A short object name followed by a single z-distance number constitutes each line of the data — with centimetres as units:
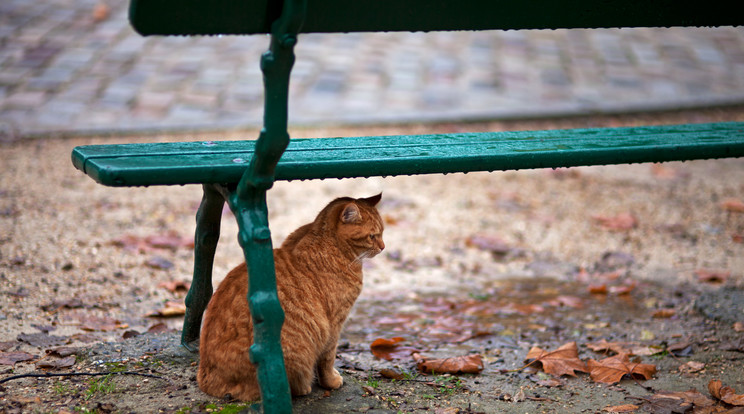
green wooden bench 435
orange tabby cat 512
